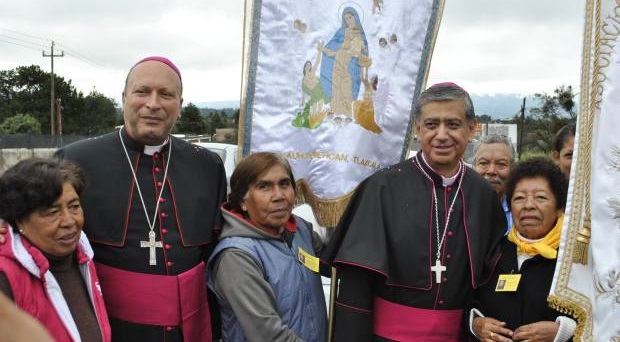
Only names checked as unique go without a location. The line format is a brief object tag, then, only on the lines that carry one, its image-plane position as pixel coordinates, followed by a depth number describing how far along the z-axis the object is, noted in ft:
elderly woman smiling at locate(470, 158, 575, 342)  8.20
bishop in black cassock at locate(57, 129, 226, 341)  8.98
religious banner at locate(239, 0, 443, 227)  10.54
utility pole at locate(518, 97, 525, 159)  94.27
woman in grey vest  8.26
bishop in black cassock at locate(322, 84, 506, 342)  8.57
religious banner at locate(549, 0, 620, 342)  7.04
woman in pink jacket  7.07
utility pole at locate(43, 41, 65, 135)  146.82
